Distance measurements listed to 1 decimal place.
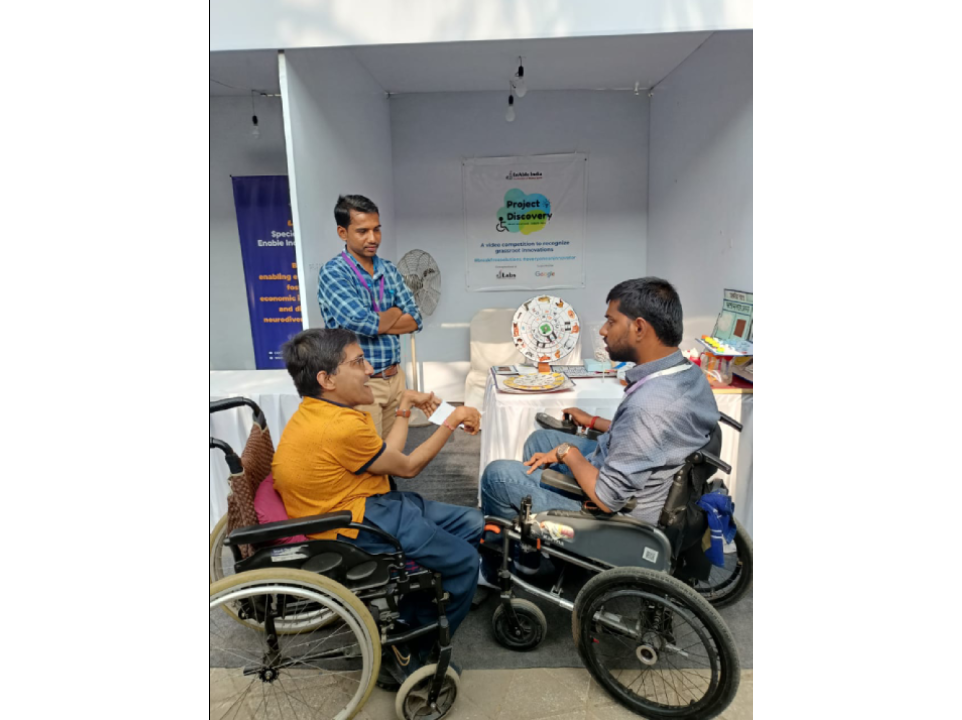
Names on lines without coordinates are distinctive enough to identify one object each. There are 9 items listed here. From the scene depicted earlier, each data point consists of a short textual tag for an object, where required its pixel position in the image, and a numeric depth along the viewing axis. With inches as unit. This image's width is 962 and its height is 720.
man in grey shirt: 63.3
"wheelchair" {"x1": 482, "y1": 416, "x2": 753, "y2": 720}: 58.6
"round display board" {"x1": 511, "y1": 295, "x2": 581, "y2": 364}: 128.7
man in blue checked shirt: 96.4
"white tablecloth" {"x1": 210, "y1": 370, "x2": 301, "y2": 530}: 106.5
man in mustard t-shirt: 61.9
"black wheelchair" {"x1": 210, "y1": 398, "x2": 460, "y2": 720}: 55.4
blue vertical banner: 177.2
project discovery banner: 198.1
